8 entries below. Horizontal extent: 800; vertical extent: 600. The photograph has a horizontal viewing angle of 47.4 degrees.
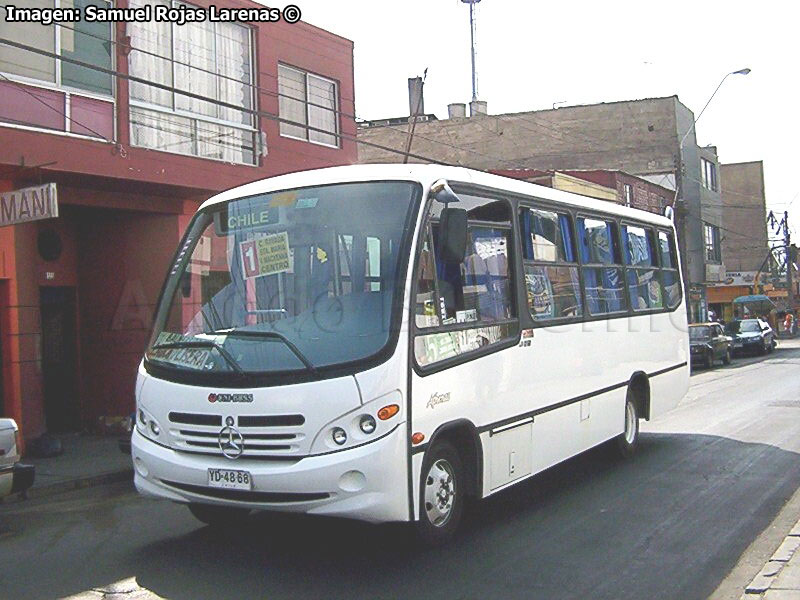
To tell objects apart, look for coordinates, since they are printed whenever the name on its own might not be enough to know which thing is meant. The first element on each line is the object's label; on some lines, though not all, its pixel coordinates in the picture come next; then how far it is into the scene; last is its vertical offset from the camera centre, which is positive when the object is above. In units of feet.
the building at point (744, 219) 229.45 +16.97
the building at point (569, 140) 153.17 +26.07
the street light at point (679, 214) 96.21 +10.16
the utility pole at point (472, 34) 140.88 +42.23
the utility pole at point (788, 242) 197.36 +9.12
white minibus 19.79 -1.24
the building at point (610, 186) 109.60 +14.19
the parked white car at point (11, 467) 25.99 -4.41
